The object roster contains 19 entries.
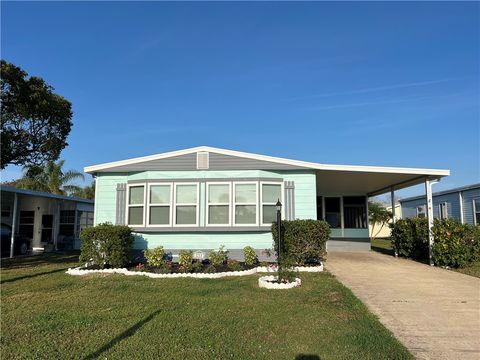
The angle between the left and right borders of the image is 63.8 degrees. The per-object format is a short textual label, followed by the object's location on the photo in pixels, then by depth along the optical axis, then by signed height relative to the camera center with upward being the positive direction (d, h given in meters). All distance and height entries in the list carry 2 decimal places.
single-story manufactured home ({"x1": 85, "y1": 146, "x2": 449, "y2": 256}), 11.54 +1.06
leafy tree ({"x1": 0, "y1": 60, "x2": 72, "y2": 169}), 11.23 +3.51
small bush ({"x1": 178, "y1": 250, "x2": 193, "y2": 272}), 10.14 -0.80
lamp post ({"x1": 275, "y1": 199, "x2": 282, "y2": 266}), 8.92 +0.22
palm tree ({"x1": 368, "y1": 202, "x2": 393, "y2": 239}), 30.92 +1.21
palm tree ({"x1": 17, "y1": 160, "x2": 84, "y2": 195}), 27.94 +3.68
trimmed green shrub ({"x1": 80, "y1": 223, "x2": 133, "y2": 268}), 10.27 -0.40
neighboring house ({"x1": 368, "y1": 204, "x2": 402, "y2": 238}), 32.63 +0.01
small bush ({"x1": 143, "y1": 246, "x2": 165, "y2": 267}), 10.78 -0.75
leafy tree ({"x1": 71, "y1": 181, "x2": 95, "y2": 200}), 31.64 +3.18
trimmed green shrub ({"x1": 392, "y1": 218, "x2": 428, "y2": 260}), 13.20 -0.27
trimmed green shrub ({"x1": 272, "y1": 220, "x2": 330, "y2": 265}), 10.09 -0.20
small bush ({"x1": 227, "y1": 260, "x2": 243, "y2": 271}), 10.12 -0.94
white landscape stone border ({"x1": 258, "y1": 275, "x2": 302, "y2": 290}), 7.99 -1.12
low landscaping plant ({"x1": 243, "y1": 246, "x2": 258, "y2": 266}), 10.91 -0.72
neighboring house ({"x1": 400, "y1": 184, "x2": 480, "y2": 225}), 21.08 +1.60
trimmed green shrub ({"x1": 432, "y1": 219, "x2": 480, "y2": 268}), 11.12 -0.40
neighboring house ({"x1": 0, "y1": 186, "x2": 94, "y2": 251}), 19.30 +0.53
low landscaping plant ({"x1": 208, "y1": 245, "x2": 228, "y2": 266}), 10.54 -0.74
